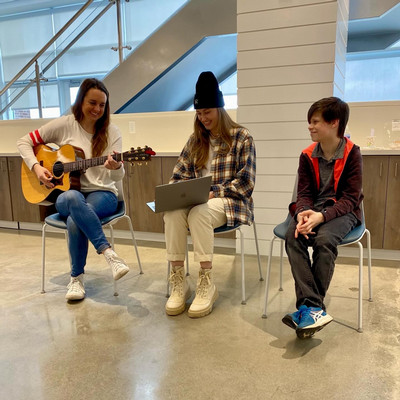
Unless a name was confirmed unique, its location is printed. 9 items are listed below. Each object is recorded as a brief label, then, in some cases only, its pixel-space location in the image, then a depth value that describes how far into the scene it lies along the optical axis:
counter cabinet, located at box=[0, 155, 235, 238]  3.04
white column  2.36
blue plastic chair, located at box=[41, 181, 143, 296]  2.03
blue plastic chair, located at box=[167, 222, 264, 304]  1.90
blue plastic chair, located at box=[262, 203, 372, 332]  1.61
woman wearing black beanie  1.84
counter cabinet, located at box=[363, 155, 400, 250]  2.48
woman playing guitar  1.94
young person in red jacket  1.55
